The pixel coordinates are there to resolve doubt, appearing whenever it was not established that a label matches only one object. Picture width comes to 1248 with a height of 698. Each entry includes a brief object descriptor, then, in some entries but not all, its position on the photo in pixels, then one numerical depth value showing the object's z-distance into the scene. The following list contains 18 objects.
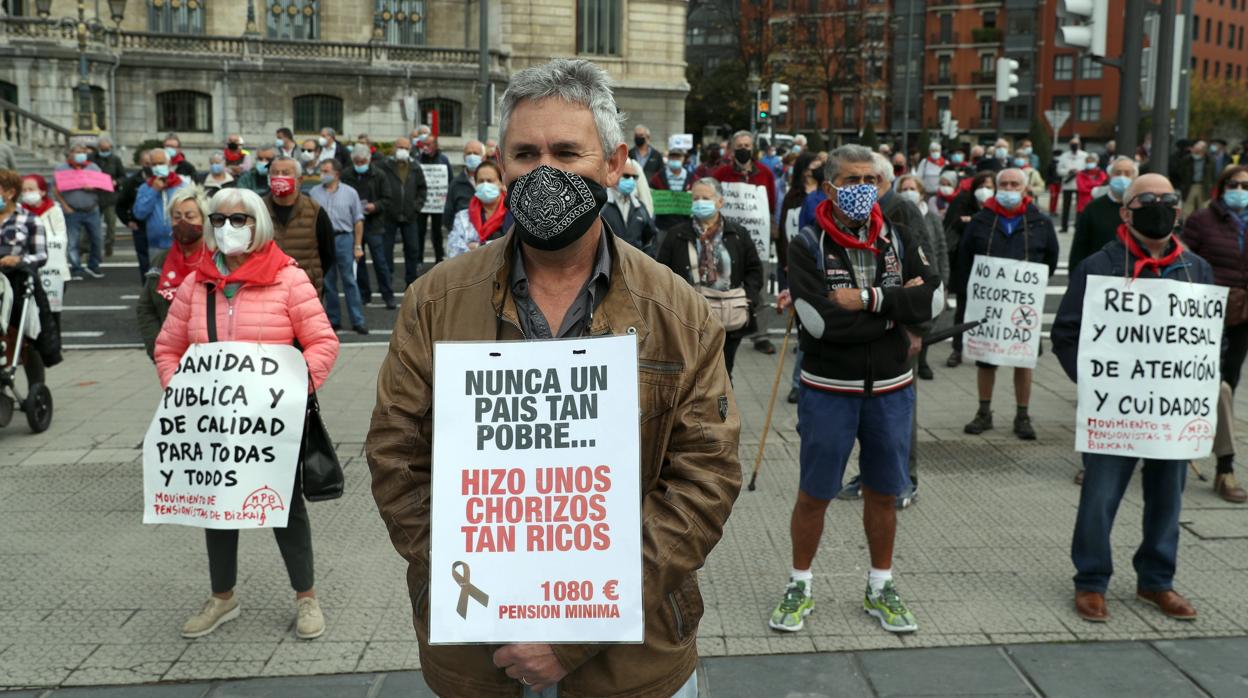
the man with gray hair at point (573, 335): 2.58
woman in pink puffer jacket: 5.06
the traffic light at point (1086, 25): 9.42
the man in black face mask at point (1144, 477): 5.22
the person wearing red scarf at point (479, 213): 9.80
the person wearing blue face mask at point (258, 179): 14.67
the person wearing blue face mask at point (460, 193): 13.13
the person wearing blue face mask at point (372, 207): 14.86
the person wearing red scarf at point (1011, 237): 8.78
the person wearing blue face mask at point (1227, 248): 7.00
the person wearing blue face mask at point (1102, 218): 8.66
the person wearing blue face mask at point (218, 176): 16.20
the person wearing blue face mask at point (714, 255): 8.13
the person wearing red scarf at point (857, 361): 4.96
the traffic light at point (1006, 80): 23.55
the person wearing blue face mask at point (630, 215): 9.51
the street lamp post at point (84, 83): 28.66
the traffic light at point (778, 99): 32.28
